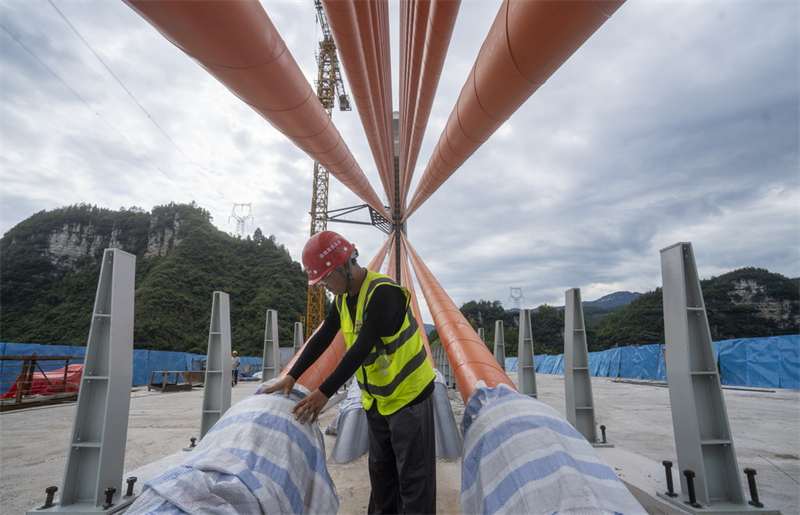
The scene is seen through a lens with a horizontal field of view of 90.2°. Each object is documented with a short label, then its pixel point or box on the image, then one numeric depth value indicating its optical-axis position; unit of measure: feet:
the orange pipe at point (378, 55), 14.21
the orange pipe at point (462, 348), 9.60
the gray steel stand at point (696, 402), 11.95
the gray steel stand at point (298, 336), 35.47
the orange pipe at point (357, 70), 11.13
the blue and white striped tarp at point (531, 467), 4.80
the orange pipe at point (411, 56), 14.78
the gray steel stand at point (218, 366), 19.36
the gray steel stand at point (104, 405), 12.33
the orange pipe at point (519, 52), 5.48
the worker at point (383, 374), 7.35
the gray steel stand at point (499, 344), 32.73
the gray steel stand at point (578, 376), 19.12
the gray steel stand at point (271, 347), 27.66
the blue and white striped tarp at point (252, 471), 4.85
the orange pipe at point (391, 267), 34.57
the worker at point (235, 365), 60.53
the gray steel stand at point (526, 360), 24.38
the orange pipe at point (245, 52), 5.31
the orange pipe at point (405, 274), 37.63
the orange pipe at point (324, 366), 9.33
